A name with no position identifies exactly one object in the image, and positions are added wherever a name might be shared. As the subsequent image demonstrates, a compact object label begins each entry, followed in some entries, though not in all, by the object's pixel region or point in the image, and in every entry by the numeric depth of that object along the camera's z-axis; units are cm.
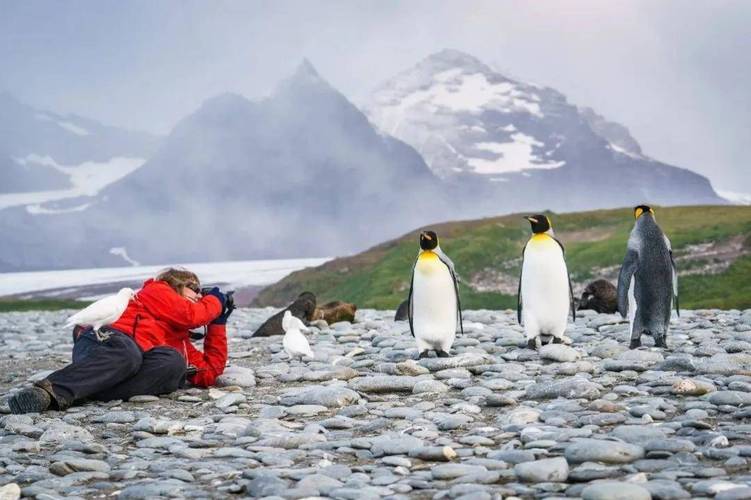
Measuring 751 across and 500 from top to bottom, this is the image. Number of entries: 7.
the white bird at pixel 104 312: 558
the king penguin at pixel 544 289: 752
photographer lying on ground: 565
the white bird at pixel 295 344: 745
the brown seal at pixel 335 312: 1102
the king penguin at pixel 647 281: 724
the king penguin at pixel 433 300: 730
